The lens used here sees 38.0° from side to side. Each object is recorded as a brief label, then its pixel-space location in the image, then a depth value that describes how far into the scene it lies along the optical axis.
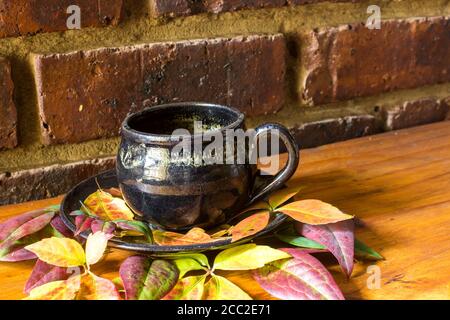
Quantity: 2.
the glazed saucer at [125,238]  0.50
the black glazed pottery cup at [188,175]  0.53
